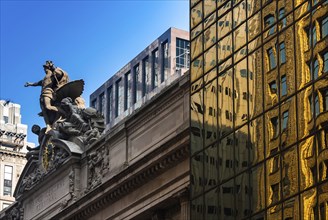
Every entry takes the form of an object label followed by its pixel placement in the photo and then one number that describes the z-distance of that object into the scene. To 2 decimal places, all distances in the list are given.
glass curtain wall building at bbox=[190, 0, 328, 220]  44.66
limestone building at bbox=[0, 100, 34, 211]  128.38
